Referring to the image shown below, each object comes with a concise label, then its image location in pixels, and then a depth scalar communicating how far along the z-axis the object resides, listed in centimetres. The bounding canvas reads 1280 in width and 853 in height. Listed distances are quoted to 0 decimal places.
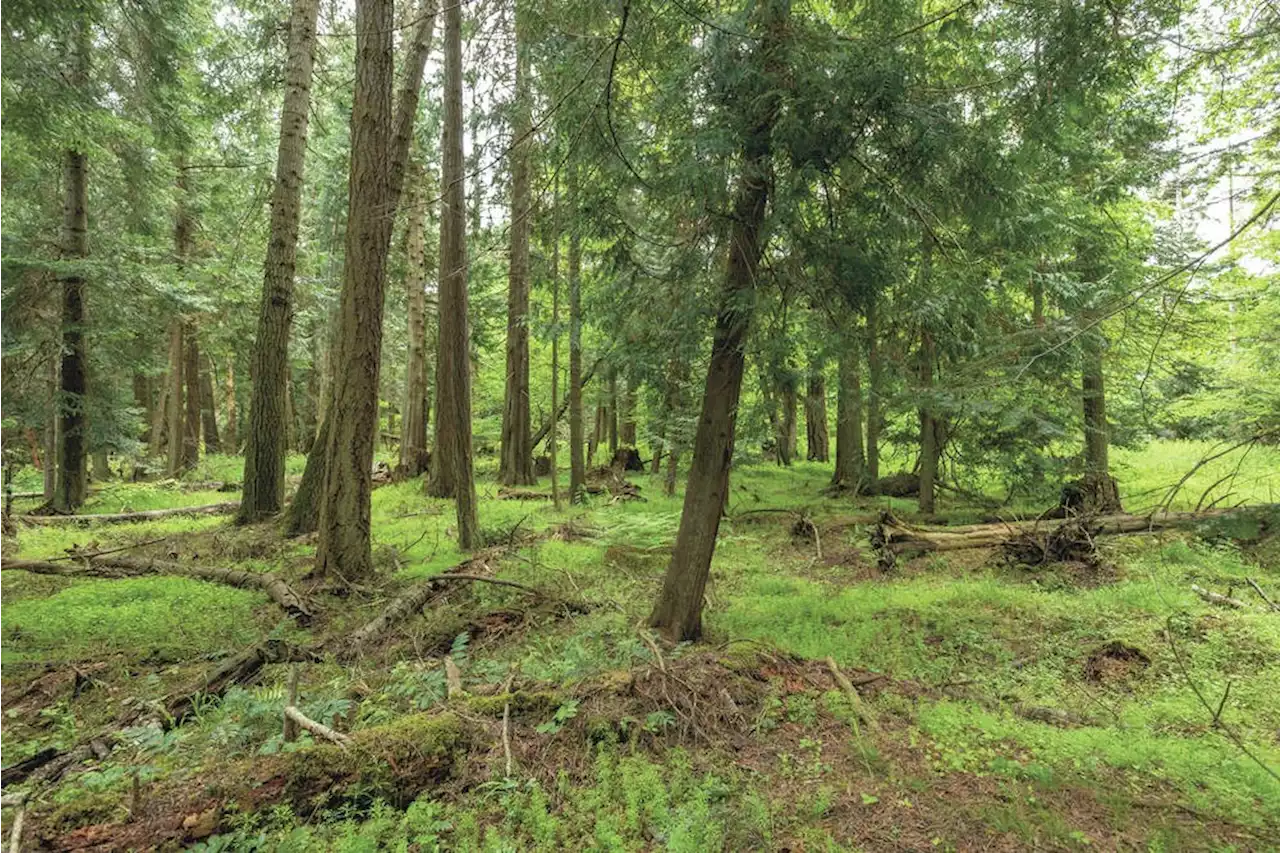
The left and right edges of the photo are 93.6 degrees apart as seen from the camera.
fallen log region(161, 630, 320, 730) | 386
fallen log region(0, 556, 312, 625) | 640
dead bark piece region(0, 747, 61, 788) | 295
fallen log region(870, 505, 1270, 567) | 810
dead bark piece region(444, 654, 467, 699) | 392
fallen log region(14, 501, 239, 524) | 996
